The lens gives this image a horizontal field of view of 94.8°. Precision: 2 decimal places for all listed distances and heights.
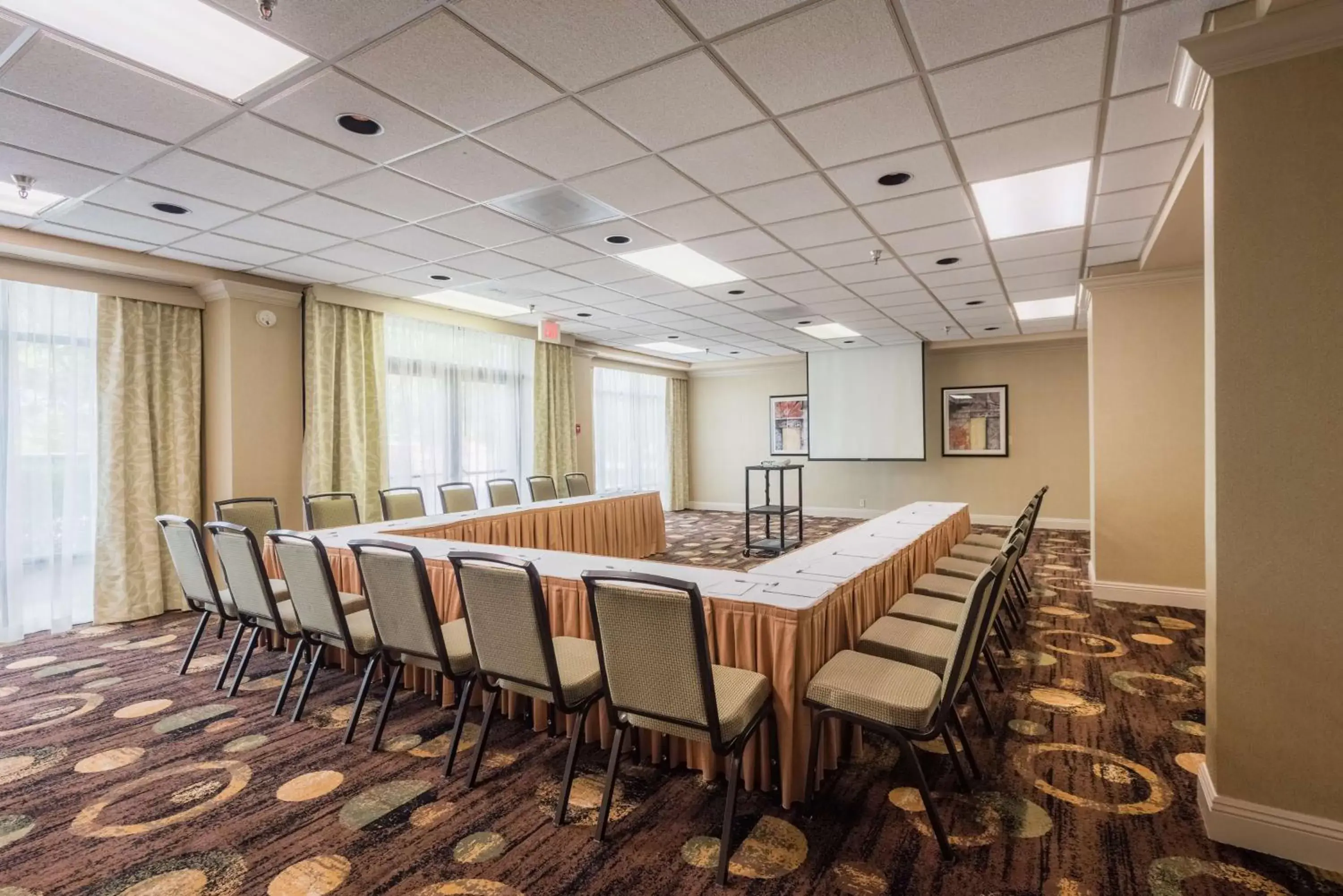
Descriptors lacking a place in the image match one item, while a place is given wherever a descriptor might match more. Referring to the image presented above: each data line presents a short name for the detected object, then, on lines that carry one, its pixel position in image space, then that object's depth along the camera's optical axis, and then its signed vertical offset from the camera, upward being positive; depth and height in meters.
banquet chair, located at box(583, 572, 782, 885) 1.87 -0.71
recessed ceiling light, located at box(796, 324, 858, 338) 7.90 +1.53
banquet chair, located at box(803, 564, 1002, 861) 1.97 -0.83
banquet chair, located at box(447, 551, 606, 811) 2.17 -0.71
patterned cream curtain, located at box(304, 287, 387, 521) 5.61 +0.45
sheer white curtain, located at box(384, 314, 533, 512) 6.52 +0.50
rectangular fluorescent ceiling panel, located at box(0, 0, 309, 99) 1.97 +1.42
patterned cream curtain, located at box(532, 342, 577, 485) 8.12 +0.48
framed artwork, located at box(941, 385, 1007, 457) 9.33 +0.38
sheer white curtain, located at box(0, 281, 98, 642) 4.37 -0.04
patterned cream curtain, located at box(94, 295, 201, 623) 4.77 +0.04
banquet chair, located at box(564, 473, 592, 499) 7.34 -0.45
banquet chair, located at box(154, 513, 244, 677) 3.42 -0.69
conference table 2.22 -0.65
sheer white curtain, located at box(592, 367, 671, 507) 10.08 +0.29
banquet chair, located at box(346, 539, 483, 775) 2.49 -0.71
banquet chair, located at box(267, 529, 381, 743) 2.81 -0.77
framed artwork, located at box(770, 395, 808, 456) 11.09 +0.39
